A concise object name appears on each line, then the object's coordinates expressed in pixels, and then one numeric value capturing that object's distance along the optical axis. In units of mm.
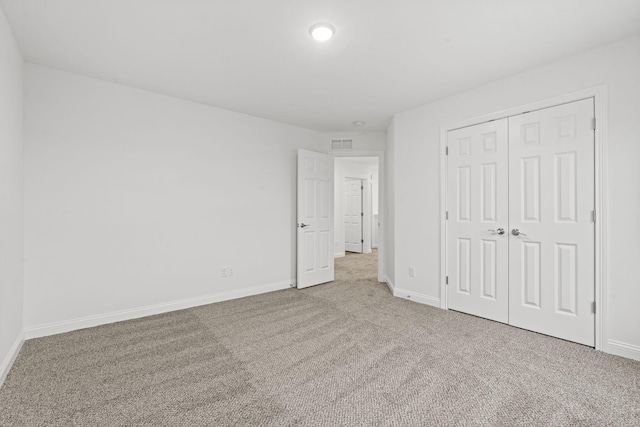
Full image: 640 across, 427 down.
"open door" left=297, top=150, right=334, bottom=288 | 4305
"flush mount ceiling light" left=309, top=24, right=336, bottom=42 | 2053
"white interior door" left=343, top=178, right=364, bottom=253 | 8156
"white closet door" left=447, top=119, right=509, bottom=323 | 2910
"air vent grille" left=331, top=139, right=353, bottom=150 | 4781
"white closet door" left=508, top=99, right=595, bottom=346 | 2418
